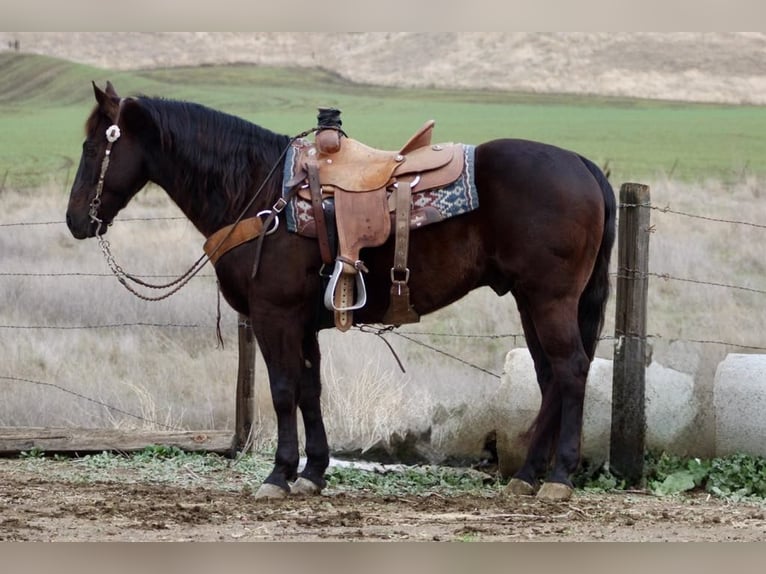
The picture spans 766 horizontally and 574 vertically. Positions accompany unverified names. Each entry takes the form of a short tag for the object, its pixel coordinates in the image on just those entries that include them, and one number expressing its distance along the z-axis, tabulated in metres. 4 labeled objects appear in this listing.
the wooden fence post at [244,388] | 15.10
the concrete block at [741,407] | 12.93
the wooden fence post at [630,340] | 13.31
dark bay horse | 12.05
